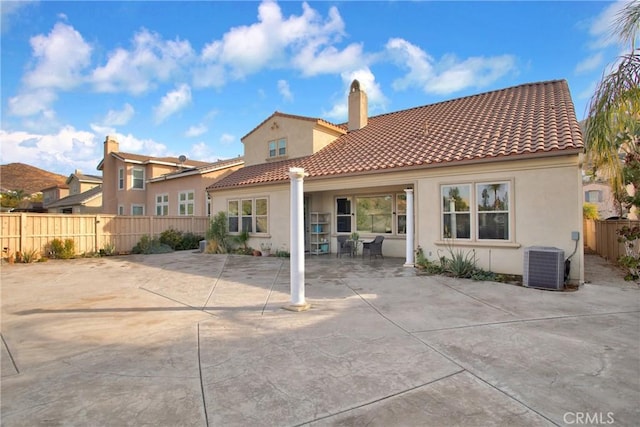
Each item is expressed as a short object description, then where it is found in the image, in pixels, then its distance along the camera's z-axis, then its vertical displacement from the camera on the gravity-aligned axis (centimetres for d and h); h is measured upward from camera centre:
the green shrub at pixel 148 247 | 1700 -140
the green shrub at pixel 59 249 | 1448 -124
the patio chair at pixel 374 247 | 1263 -110
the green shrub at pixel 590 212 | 2037 +22
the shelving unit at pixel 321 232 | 1477 -62
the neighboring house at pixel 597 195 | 3181 +214
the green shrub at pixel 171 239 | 1808 -105
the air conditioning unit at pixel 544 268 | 769 -119
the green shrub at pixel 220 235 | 1602 -78
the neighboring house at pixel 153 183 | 2234 +263
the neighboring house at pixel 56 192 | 4081 +334
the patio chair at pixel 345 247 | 1344 -115
